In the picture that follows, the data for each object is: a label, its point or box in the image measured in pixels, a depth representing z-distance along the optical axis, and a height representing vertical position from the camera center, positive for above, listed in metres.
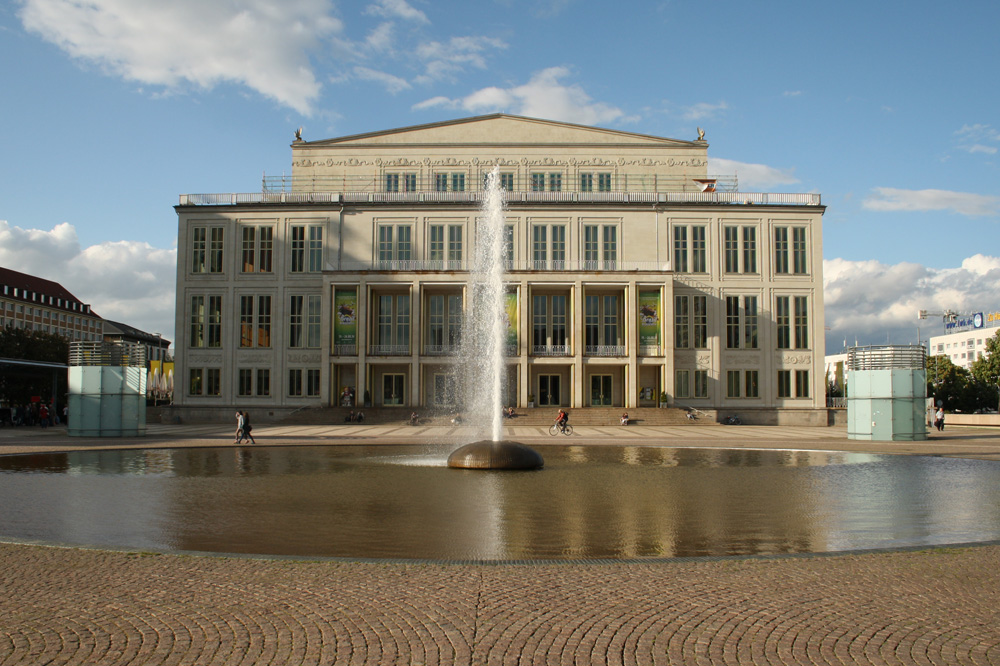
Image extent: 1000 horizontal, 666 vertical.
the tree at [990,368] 76.38 +0.64
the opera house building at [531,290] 57.75 +6.37
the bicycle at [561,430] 38.43 -2.89
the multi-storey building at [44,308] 110.62 +10.20
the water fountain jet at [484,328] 27.31 +2.83
